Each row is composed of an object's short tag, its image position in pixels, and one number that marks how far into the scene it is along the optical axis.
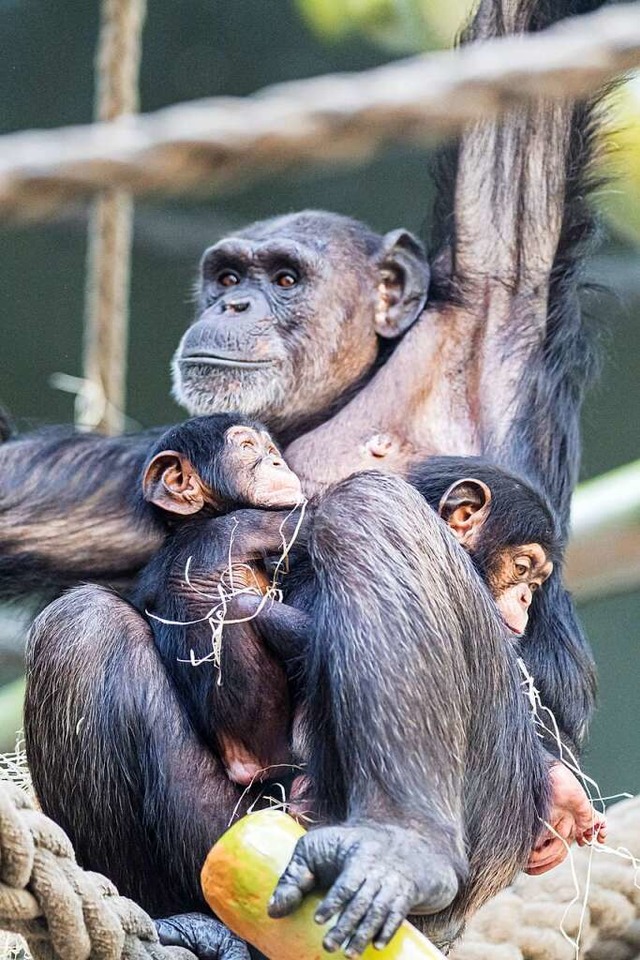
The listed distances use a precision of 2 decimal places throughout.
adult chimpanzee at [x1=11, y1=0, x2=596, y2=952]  8.33
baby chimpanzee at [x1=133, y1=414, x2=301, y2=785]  6.70
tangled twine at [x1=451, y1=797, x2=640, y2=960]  8.29
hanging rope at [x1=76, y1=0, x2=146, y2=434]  9.19
